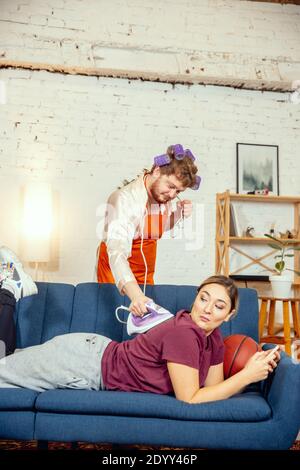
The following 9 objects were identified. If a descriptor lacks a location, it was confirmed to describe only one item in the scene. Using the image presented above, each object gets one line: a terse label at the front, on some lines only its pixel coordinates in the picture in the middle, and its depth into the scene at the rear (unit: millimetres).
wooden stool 4102
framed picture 5023
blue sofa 1848
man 2266
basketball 2086
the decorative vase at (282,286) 4207
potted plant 4207
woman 1866
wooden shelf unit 4684
